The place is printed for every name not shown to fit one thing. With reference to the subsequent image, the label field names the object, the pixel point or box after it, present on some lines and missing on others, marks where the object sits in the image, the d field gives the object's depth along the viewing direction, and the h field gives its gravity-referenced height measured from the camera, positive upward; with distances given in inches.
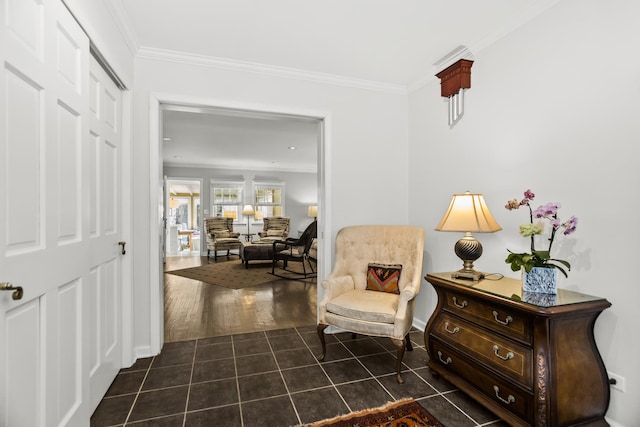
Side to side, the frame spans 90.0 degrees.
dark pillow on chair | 108.1 -22.1
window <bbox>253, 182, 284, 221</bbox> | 375.2 +17.3
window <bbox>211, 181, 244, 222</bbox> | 356.2 +16.5
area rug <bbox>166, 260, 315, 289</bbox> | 214.5 -45.7
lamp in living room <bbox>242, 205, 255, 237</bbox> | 356.2 +3.4
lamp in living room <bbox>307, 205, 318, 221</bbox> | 366.5 +2.7
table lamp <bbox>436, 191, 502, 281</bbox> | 84.1 -3.0
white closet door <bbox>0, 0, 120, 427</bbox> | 42.7 +0.0
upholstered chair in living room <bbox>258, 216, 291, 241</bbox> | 349.7 -15.1
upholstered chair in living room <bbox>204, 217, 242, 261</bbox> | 313.6 -22.6
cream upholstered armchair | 91.7 -23.4
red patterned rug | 69.8 -46.0
